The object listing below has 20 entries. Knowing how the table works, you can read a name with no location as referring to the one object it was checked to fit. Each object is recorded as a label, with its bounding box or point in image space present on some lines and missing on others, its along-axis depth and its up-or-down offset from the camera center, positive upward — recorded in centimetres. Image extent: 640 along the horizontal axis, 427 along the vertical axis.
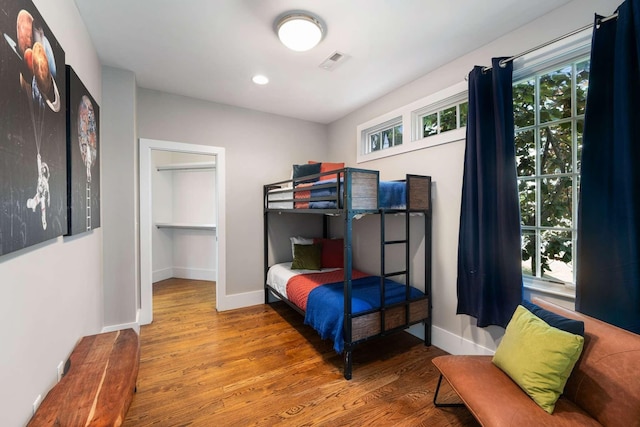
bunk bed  212 -77
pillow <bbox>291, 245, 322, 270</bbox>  335 -60
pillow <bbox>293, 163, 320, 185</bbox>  312 +48
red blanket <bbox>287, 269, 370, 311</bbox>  269 -78
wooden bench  107 -84
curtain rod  144 +107
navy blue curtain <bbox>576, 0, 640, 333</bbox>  136 +15
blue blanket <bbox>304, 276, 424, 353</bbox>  218 -81
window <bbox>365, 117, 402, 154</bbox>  305 +92
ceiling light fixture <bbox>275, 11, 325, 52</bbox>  180 +128
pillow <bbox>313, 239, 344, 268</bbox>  353 -58
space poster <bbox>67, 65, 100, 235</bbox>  156 +38
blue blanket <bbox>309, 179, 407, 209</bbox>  233 +14
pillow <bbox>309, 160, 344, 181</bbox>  317 +53
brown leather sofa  113 -88
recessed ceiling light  269 +138
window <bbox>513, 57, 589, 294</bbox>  176 +33
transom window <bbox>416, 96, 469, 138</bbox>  238 +88
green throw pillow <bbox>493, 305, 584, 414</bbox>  125 -75
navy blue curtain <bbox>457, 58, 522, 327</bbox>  189 +0
